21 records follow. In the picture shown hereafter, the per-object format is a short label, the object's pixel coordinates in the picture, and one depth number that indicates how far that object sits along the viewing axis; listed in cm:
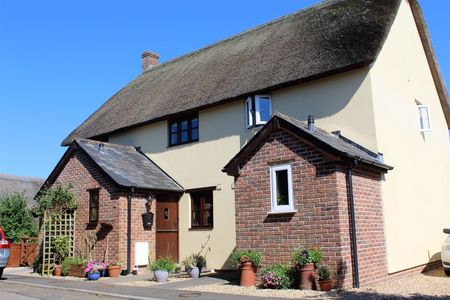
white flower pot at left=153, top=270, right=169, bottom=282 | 1289
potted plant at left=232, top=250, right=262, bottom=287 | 1128
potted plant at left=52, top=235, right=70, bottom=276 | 1586
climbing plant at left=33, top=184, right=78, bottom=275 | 1588
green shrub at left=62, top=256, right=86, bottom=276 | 1529
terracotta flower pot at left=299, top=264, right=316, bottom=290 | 1027
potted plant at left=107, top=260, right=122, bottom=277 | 1434
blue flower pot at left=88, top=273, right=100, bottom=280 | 1385
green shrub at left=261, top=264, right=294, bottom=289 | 1055
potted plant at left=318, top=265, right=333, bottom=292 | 1004
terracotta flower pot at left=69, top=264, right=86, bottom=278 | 1497
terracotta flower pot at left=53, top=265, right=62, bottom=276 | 1551
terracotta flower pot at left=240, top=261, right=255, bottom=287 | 1127
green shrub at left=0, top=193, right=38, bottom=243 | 2306
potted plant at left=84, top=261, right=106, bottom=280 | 1387
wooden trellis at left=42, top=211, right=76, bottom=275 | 1573
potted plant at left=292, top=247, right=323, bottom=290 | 1023
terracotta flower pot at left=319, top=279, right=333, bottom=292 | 1004
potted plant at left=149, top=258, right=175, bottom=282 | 1291
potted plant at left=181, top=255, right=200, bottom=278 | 1405
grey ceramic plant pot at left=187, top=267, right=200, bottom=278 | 1404
